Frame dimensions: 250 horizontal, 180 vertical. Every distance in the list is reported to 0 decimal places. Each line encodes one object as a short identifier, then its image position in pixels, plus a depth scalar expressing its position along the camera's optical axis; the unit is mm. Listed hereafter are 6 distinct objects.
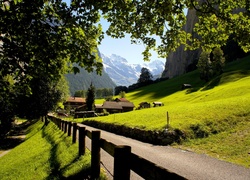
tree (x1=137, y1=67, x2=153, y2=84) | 180250
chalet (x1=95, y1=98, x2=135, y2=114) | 91062
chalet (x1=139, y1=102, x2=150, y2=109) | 83969
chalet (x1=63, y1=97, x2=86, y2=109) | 151550
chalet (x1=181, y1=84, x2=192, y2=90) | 108381
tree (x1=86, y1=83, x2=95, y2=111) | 99688
